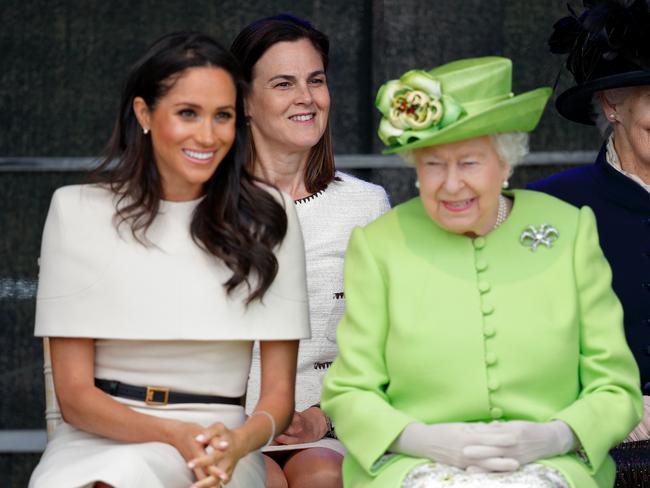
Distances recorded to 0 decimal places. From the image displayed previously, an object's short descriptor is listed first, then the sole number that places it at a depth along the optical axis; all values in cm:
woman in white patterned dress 1016
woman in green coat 822
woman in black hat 979
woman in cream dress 871
